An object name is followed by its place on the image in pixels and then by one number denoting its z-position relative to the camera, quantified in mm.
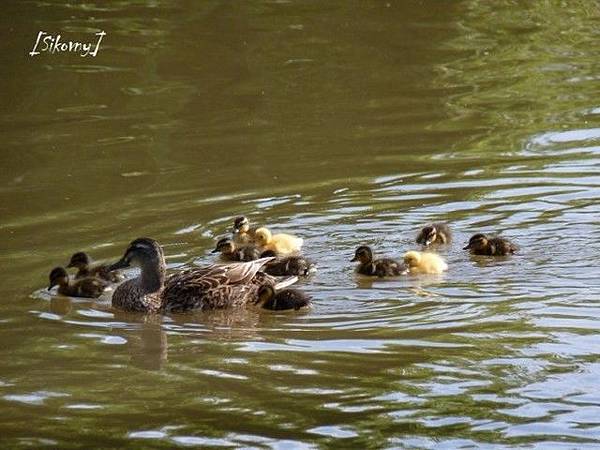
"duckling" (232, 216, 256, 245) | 18703
